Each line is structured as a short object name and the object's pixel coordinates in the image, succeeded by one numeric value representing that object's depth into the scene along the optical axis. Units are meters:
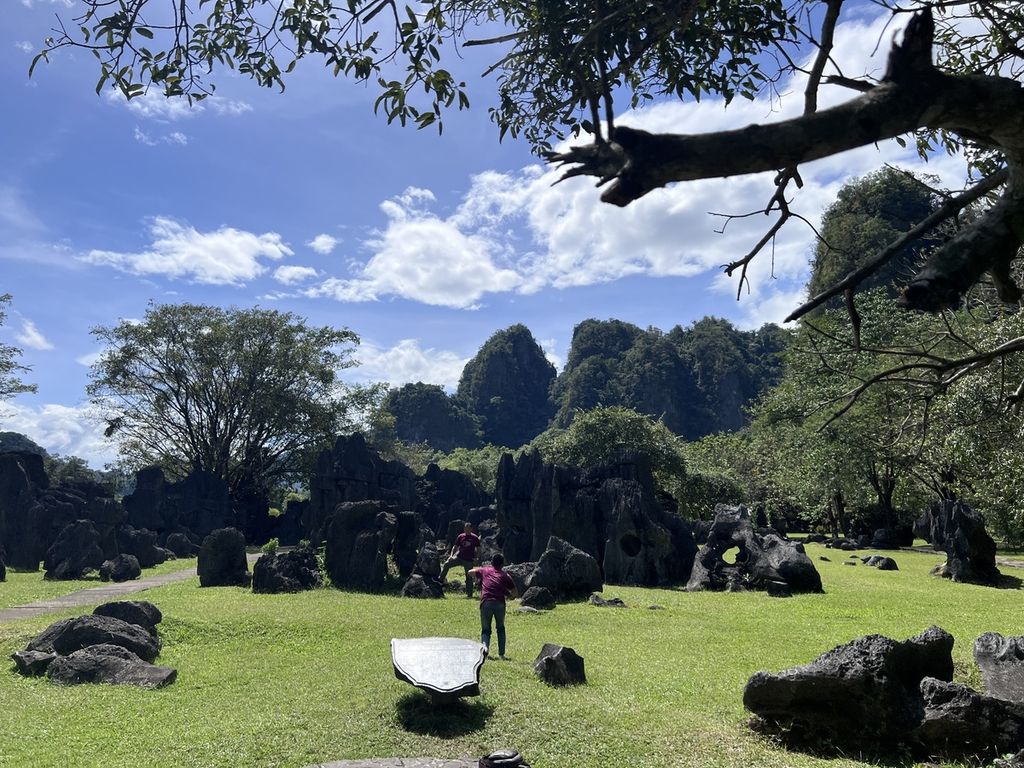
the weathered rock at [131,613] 11.91
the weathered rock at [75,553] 22.14
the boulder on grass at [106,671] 9.33
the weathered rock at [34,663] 9.80
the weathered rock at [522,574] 17.69
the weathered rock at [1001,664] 6.67
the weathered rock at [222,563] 20.38
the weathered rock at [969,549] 19.52
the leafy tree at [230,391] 43.47
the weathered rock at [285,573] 18.56
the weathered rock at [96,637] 10.48
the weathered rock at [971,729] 6.20
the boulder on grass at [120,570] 22.08
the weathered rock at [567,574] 17.41
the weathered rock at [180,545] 32.44
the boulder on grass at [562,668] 8.96
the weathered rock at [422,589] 18.02
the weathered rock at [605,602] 16.24
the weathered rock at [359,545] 19.34
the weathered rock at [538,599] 16.09
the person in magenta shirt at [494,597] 10.30
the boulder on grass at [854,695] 6.61
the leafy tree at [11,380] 35.62
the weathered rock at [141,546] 27.47
